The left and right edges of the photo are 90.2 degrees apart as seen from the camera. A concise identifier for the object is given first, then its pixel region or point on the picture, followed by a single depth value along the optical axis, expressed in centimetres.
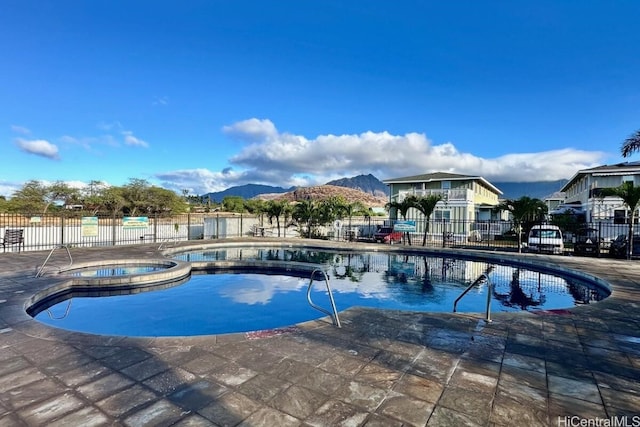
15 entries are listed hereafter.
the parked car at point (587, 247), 1401
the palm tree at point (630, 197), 1231
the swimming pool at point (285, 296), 614
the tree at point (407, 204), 1911
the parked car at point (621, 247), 1291
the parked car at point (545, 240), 1498
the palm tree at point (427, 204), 1753
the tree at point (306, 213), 2242
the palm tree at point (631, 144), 1045
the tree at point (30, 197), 3152
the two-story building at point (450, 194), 2481
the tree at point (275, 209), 2277
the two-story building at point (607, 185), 2288
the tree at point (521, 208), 1630
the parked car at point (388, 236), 2022
